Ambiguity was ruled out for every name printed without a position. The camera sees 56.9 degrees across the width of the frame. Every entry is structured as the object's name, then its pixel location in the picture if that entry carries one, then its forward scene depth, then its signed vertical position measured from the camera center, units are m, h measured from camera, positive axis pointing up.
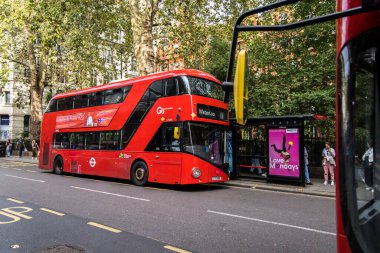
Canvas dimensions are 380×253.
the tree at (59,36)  21.35 +7.50
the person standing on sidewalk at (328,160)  13.50 -0.50
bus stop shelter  13.02 -0.10
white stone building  41.19 +3.15
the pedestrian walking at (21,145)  30.83 -0.18
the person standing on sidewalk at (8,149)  32.50 -0.57
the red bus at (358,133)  2.11 +0.09
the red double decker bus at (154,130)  11.54 +0.56
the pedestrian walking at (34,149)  28.48 -0.48
